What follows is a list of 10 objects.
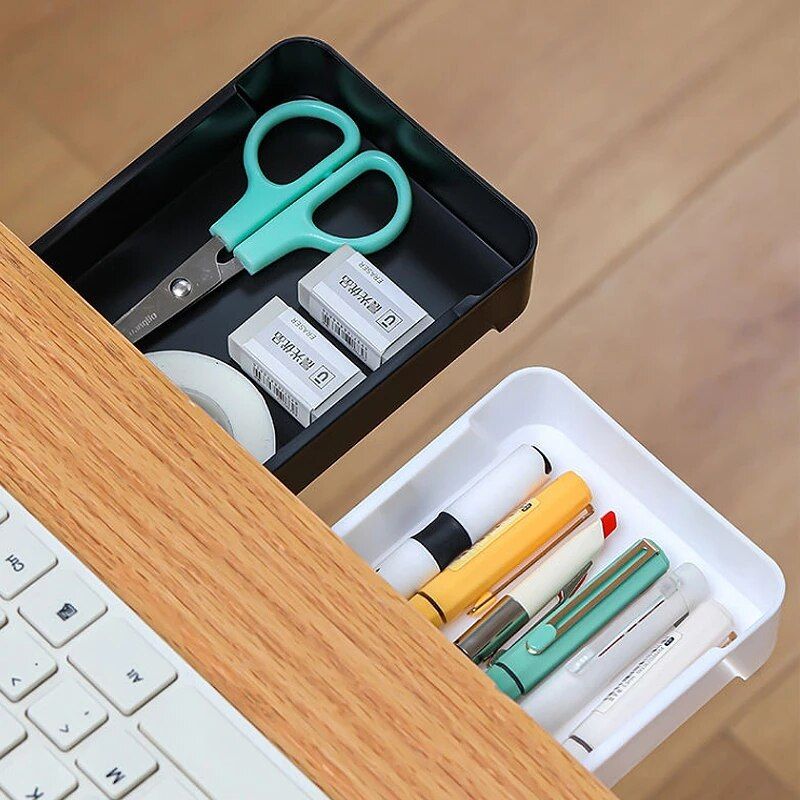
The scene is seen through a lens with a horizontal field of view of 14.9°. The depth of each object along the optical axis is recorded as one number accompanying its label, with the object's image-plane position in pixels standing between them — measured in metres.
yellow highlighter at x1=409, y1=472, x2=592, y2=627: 0.97
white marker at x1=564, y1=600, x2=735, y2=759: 0.94
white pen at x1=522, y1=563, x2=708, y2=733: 0.95
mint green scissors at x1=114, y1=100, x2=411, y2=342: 1.03
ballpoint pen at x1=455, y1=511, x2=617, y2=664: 0.96
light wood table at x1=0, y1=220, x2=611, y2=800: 0.77
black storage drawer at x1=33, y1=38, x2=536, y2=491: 1.02
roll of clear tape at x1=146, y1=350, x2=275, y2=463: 1.00
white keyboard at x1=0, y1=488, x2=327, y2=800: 0.75
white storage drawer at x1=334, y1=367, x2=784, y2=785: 0.96
